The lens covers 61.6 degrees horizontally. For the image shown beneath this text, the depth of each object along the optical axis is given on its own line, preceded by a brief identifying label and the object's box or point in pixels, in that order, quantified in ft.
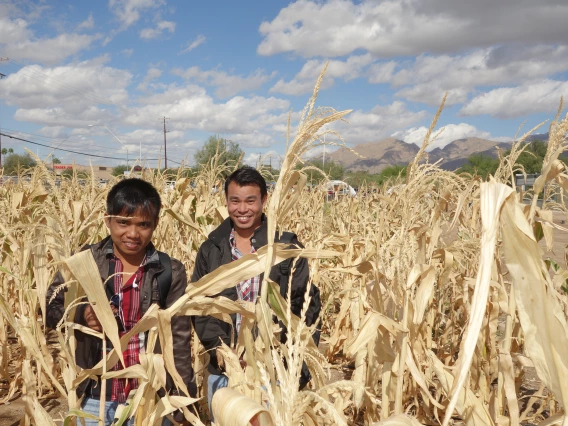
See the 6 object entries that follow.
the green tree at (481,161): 162.32
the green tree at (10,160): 139.44
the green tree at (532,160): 140.33
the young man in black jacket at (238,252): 7.15
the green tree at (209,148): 151.72
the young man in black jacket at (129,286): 6.27
